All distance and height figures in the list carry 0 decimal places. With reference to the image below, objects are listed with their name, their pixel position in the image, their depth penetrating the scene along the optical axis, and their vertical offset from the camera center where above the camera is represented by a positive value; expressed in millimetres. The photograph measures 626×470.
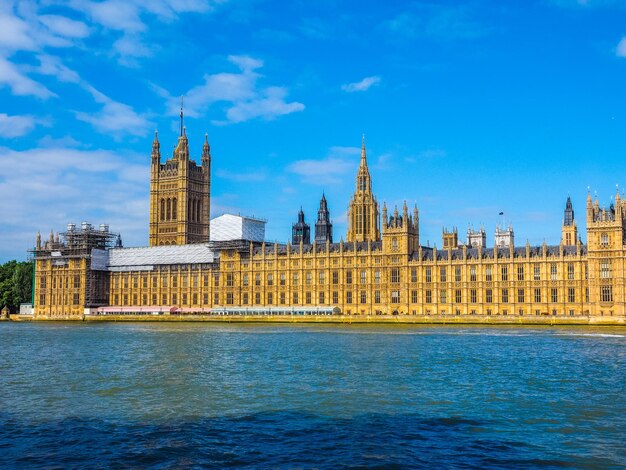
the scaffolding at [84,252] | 168375 +9810
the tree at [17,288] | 179250 +2011
